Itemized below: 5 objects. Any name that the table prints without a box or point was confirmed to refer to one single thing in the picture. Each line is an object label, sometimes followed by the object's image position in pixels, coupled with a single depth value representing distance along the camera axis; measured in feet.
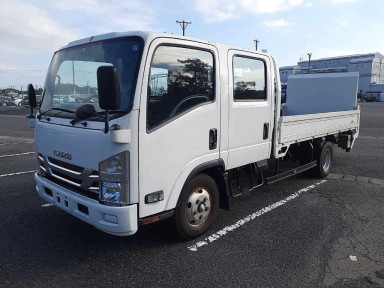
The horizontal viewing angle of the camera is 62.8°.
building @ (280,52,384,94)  228.63
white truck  9.46
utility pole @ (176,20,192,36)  98.74
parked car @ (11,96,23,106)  114.73
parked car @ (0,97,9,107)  108.27
